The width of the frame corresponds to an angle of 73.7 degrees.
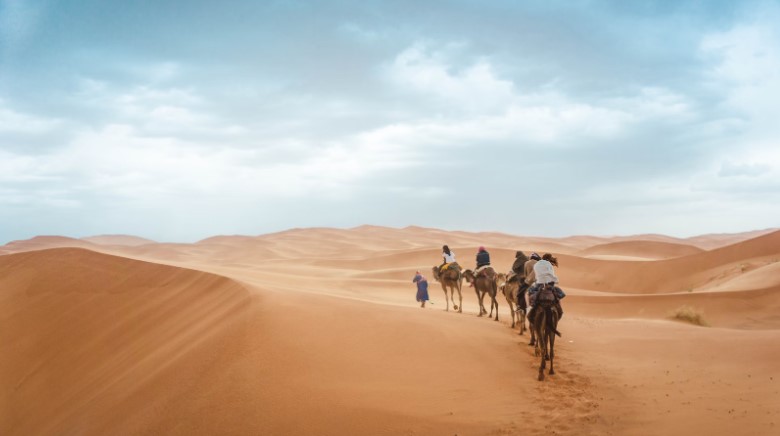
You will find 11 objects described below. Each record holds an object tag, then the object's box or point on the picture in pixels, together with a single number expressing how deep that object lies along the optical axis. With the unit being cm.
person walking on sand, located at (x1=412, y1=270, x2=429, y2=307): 2044
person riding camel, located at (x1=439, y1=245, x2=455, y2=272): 1871
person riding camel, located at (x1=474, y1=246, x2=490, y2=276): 1647
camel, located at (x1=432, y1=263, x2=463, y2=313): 1852
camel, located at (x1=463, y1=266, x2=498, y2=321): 1619
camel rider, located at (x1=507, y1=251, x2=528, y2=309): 1334
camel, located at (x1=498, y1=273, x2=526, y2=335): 1382
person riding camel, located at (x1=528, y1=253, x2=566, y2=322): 1017
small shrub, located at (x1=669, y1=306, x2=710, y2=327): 1880
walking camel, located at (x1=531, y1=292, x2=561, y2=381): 995
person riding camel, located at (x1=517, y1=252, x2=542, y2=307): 1146
